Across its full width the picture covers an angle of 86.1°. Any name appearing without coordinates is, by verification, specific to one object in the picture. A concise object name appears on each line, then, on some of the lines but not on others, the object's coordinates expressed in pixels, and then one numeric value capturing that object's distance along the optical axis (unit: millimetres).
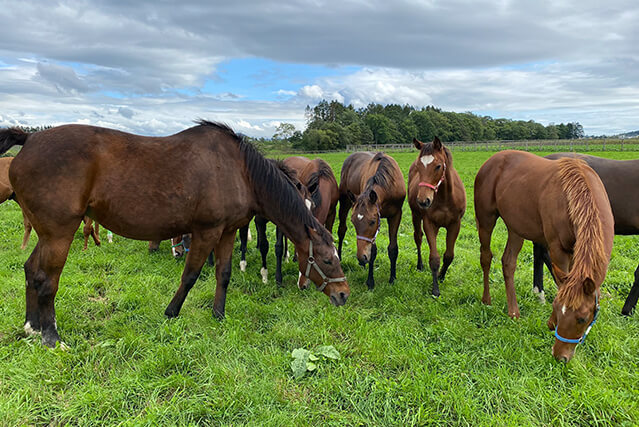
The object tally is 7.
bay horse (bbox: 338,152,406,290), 5426
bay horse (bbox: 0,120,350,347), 3652
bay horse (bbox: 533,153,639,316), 4980
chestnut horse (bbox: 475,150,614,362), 3020
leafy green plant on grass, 3385
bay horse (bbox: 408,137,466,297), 5200
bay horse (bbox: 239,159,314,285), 5028
